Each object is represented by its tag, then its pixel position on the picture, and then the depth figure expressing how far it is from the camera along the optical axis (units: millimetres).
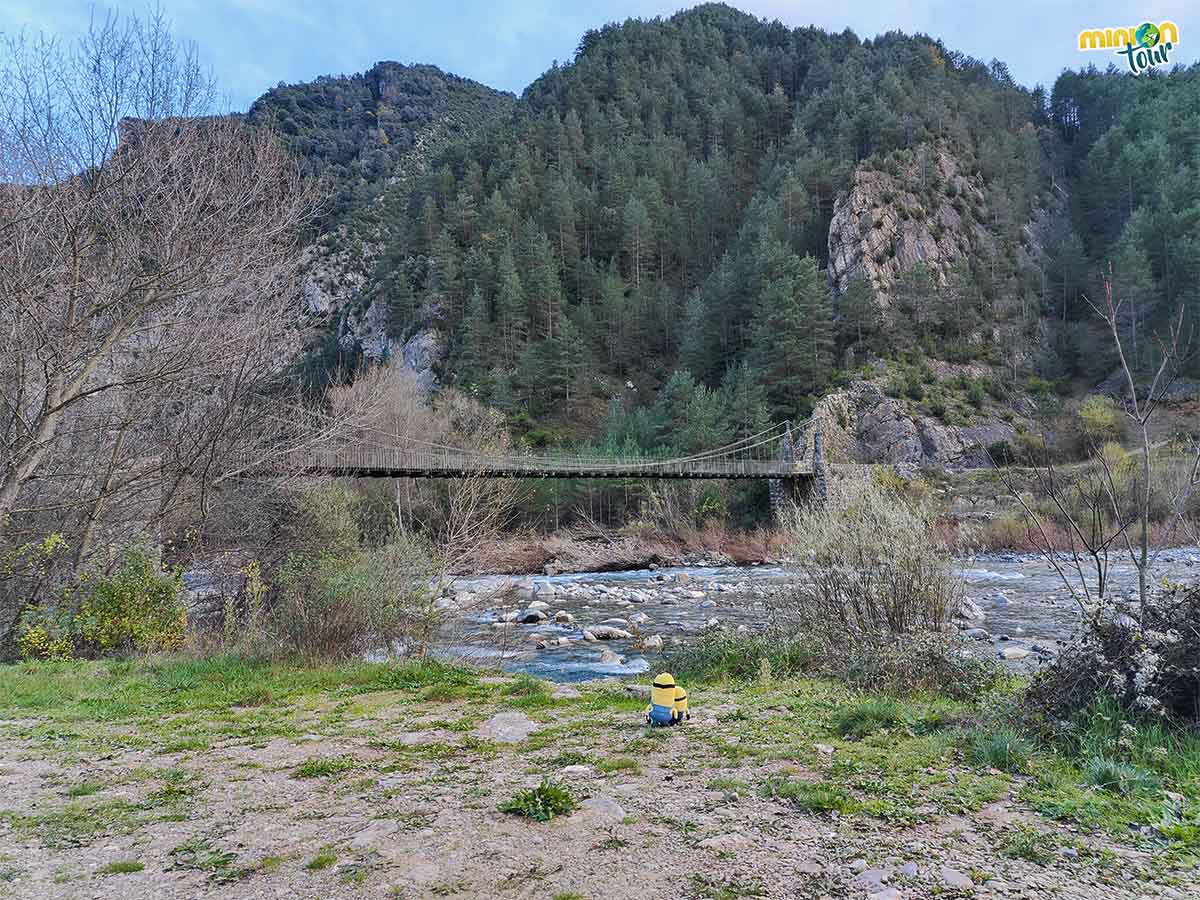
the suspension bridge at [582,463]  11734
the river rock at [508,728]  4219
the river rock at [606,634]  10688
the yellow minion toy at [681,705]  4414
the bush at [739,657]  6625
